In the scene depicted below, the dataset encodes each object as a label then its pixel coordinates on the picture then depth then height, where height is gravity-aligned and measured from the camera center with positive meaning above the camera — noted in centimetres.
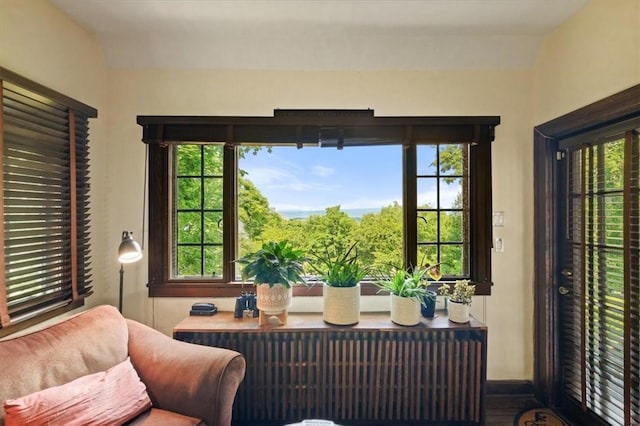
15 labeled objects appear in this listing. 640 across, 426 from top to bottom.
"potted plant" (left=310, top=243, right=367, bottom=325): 205 -53
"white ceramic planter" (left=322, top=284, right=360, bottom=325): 204 -62
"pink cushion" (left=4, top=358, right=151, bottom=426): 121 -82
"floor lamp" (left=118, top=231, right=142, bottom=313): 191 -23
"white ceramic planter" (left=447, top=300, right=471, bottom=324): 207 -67
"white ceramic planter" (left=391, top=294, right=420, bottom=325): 203 -64
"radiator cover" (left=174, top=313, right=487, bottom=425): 202 -105
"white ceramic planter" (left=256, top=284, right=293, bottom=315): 202 -55
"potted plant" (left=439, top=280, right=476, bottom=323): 207 -60
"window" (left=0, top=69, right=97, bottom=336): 163 +6
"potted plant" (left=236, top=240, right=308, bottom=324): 201 -40
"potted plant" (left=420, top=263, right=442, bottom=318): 213 -63
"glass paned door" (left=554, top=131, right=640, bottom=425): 168 -38
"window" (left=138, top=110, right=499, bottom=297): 234 +18
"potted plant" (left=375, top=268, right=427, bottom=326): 203 -55
